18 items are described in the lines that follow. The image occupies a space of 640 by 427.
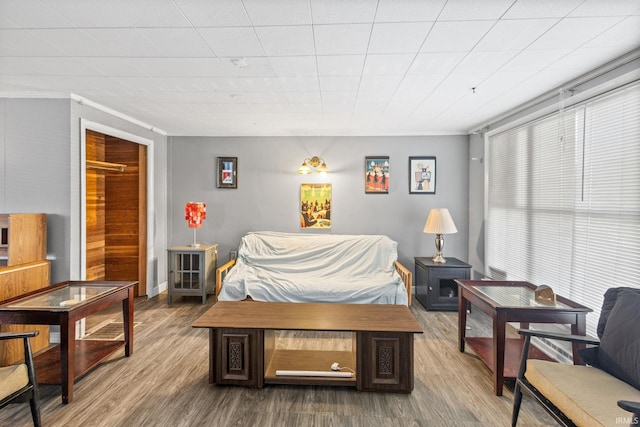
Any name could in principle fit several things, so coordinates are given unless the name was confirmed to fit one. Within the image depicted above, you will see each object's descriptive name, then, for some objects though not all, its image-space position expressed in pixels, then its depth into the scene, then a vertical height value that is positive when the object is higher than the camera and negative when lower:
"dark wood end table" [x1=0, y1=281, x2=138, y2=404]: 2.19 -0.79
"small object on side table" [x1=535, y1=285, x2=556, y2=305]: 2.42 -0.66
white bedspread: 3.71 -0.83
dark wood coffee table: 2.28 -1.02
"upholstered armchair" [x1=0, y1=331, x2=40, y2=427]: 1.75 -0.99
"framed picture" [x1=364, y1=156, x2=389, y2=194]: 4.87 +0.56
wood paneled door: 4.52 -0.06
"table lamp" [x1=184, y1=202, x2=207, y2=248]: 4.55 -0.08
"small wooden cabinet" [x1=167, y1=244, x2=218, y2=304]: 4.36 -0.88
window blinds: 2.28 +0.12
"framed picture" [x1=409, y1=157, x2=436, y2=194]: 4.85 +0.56
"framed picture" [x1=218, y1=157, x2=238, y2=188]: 4.96 +0.57
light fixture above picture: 4.79 +0.69
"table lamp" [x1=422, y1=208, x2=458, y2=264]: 4.22 -0.20
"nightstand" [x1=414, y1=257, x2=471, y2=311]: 4.11 -0.91
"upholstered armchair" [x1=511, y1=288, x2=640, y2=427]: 1.49 -0.90
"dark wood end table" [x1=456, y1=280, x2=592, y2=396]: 2.25 -0.76
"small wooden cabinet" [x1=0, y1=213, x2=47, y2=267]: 2.75 -0.29
